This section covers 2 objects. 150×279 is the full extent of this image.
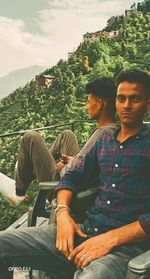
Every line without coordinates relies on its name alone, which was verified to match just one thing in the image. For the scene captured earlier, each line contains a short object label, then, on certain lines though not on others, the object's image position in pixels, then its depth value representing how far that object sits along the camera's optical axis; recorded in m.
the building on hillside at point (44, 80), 56.79
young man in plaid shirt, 1.59
